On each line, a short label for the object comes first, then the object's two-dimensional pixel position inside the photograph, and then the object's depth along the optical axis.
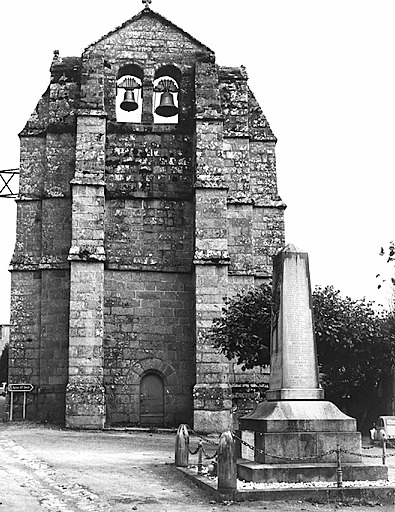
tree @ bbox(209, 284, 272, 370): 19.77
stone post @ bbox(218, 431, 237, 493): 10.18
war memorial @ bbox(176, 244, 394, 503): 10.35
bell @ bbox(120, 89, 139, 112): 25.41
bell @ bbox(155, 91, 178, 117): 25.38
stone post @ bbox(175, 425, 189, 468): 13.55
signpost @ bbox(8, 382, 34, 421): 23.58
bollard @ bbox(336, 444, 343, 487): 10.59
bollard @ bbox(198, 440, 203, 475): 12.38
